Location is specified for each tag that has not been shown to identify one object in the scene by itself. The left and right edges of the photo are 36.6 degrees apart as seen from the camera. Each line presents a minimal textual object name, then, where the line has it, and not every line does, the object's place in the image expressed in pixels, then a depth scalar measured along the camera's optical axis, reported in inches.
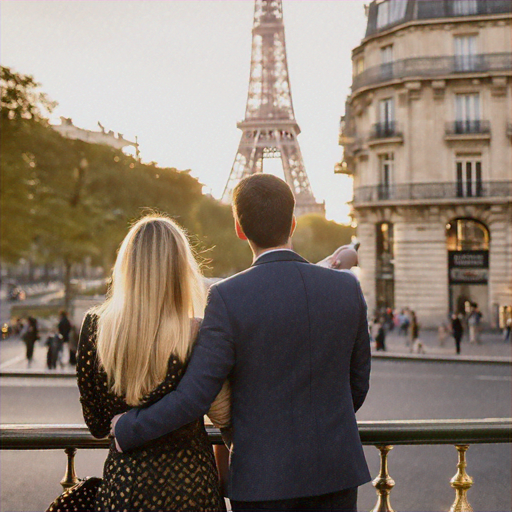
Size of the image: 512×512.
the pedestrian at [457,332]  989.2
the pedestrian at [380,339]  1025.5
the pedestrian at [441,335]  1081.4
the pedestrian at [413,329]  1050.7
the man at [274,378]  93.4
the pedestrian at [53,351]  844.2
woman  94.6
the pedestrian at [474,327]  1145.9
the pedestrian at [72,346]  850.8
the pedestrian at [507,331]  1179.3
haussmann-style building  1407.5
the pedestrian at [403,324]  1244.6
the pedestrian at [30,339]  888.3
